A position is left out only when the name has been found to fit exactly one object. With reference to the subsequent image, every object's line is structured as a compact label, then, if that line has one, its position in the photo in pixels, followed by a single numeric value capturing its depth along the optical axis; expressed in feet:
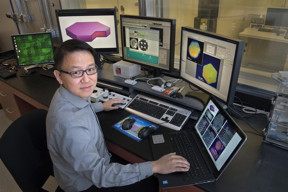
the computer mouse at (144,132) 4.07
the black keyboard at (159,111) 4.38
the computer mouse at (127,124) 4.29
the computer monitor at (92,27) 6.06
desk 3.06
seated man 3.14
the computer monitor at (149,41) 4.77
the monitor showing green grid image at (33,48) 7.07
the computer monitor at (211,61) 3.57
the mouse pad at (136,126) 4.18
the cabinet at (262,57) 5.17
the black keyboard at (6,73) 7.21
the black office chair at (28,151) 3.43
